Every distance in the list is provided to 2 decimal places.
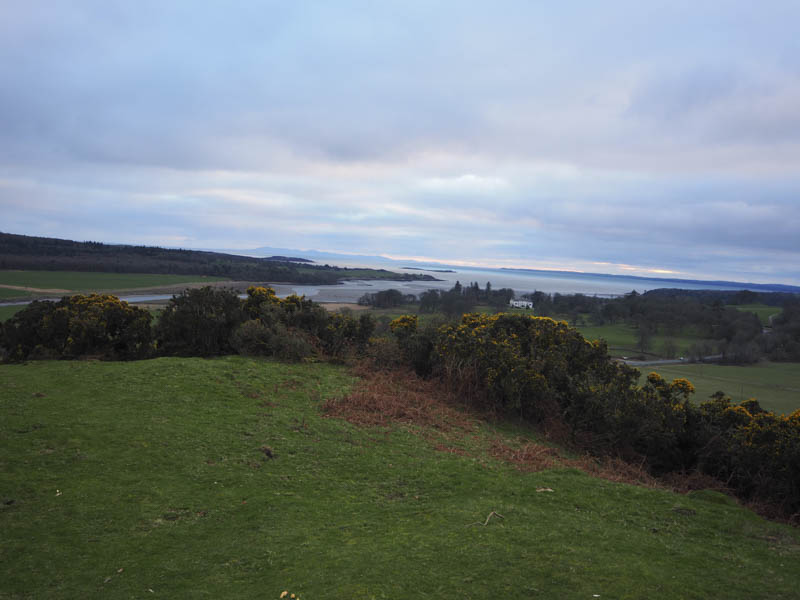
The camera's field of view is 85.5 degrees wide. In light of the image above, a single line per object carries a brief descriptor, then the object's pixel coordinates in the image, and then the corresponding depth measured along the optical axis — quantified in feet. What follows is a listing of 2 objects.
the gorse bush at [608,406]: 26.16
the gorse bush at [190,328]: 39.37
